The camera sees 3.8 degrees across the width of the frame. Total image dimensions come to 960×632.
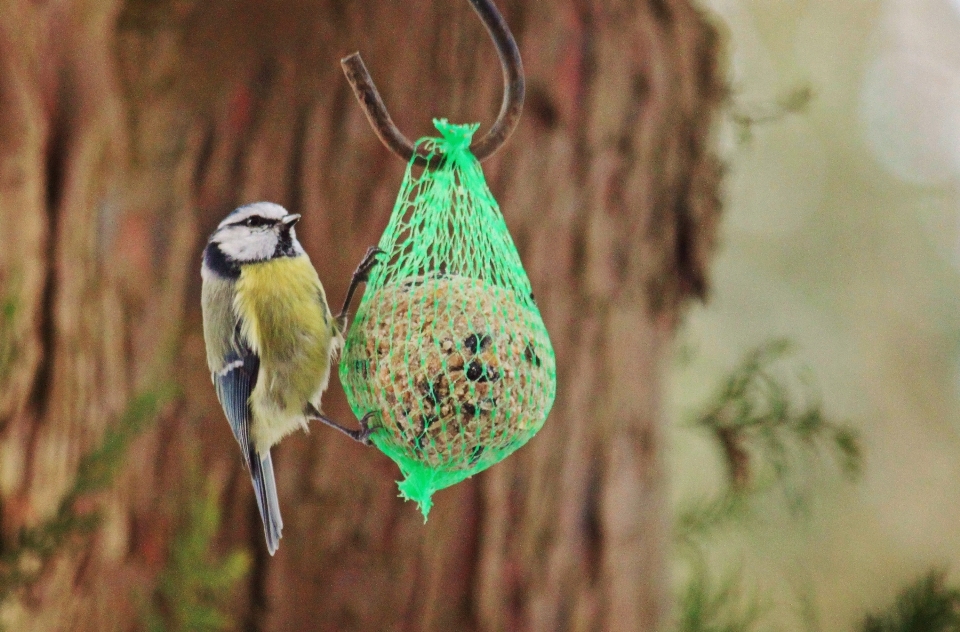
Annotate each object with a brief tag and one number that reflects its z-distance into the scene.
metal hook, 4.52
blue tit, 4.61
